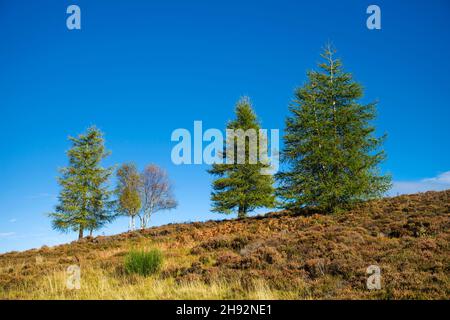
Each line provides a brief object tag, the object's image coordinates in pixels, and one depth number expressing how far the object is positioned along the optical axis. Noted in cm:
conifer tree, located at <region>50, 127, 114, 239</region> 2830
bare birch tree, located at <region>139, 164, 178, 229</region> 3856
